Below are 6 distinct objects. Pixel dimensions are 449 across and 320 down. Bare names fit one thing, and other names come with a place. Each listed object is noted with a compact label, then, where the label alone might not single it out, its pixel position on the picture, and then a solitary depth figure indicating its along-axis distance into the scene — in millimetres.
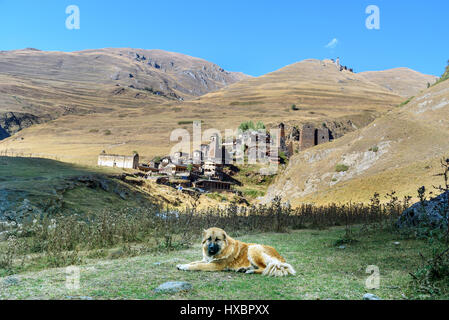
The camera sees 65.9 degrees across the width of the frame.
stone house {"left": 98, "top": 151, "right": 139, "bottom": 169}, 63759
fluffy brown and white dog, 6113
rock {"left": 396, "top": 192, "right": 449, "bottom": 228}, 10430
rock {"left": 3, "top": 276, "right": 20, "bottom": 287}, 5338
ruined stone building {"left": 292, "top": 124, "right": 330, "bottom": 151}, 81812
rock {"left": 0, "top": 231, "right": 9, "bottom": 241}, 10238
